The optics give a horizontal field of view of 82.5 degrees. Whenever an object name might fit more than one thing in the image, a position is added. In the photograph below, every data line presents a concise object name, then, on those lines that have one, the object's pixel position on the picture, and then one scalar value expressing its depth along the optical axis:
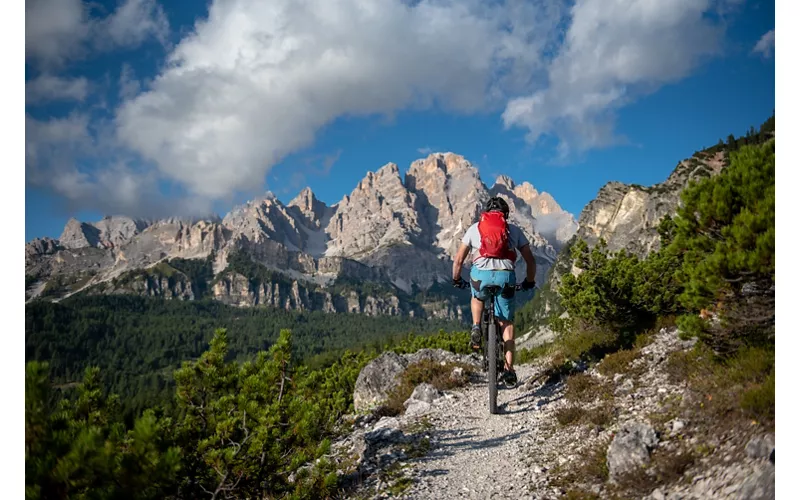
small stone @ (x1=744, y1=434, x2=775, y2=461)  4.20
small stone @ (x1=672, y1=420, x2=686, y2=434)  6.04
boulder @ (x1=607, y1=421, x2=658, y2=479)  5.83
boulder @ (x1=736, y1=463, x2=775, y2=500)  3.68
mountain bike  10.05
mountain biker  9.30
